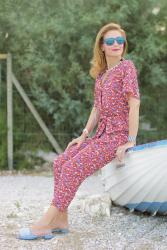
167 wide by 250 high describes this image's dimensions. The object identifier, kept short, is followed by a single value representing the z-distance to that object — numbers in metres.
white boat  4.84
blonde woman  4.90
